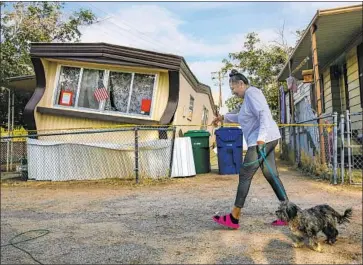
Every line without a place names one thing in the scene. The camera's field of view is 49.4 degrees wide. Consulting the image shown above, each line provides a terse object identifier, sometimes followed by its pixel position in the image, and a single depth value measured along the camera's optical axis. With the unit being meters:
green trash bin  10.90
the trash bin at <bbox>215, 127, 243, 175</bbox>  10.55
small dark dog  3.72
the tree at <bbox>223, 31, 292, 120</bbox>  24.07
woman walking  4.50
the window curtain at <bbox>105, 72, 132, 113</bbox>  11.08
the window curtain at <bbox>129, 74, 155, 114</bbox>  11.02
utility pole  36.78
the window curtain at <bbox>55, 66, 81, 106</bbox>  11.38
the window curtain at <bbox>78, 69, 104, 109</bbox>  11.22
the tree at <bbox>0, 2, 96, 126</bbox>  15.96
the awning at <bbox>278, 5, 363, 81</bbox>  7.56
